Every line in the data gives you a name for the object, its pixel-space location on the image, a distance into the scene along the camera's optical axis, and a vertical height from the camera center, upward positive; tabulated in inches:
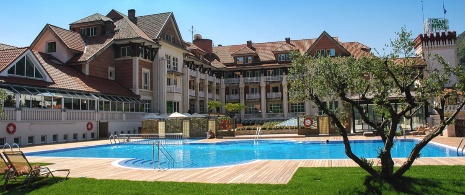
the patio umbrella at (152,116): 1428.5 +0.9
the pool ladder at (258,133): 1185.2 -59.0
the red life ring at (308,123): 1207.5 -26.1
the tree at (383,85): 326.6 +26.1
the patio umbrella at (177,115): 1357.2 +4.7
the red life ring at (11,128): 946.1 -23.0
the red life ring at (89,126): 1239.5 -27.1
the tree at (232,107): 1877.5 +42.3
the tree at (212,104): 1877.3 +57.6
